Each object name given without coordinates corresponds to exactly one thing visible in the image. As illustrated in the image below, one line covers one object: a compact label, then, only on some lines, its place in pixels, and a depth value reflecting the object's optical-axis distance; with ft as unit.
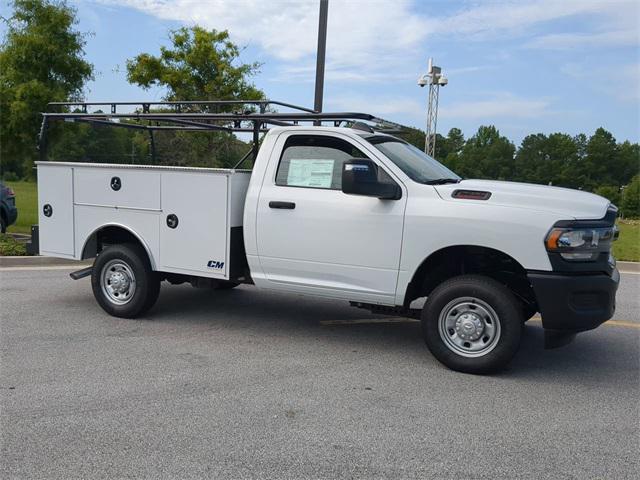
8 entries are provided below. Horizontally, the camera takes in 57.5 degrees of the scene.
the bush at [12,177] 170.27
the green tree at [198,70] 52.65
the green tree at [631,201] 174.71
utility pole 32.89
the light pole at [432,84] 77.46
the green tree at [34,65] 39.17
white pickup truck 14.89
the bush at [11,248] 31.35
